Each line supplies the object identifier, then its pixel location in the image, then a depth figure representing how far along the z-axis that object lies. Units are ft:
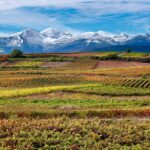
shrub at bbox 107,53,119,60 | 559.96
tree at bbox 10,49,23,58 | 600.39
